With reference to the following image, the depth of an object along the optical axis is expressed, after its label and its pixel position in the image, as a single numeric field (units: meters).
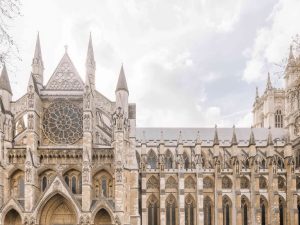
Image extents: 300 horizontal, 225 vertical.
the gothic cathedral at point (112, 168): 45.38
